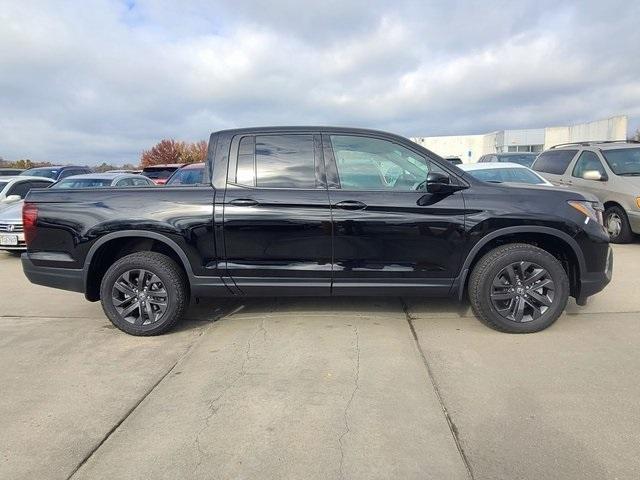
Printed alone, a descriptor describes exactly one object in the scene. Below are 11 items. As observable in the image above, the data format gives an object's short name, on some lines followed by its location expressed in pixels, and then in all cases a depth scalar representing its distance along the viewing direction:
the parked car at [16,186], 9.10
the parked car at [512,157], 16.31
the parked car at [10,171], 18.18
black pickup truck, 3.98
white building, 32.78
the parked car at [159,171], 15.08
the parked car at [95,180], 9.29
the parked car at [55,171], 15.70
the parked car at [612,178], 7.82
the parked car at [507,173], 8.33
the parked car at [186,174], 9.39
